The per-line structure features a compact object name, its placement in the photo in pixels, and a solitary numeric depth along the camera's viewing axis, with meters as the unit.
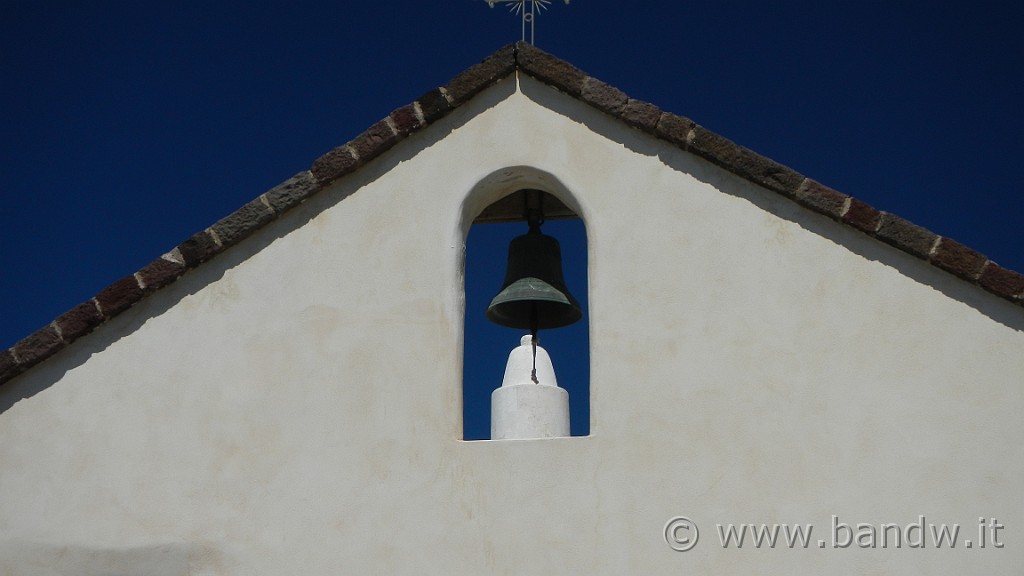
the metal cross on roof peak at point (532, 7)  7.49
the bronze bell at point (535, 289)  7.82
